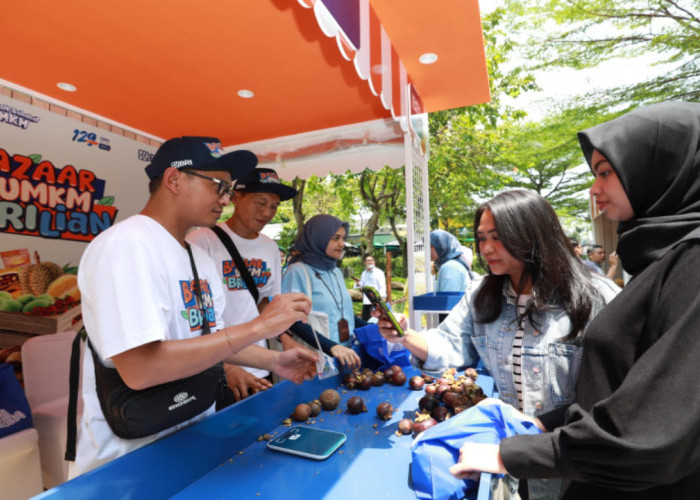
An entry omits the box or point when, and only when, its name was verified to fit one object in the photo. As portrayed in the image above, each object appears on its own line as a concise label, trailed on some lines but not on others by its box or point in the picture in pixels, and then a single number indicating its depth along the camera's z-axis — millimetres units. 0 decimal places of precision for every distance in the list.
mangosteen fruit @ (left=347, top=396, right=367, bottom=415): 1975
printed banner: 3229
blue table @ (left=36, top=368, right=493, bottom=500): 1218
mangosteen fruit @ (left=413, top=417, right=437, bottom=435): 1708
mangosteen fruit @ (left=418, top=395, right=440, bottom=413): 1899
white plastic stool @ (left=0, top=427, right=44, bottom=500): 2254
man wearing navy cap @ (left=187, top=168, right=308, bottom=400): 2820
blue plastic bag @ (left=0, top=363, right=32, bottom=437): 2467
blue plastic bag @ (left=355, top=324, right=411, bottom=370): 2695
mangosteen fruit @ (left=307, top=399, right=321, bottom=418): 1958
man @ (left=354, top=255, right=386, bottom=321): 10781
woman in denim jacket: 1628
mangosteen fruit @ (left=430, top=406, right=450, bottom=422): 1798
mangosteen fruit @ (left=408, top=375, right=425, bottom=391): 2312
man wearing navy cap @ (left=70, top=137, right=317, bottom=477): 1272
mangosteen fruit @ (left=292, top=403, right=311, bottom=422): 1879
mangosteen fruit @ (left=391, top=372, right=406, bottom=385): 2398
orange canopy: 2430
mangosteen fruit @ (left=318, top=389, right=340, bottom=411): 2031
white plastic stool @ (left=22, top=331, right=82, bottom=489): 2859
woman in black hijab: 893
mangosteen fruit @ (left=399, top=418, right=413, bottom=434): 1736
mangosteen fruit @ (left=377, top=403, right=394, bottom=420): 1885
